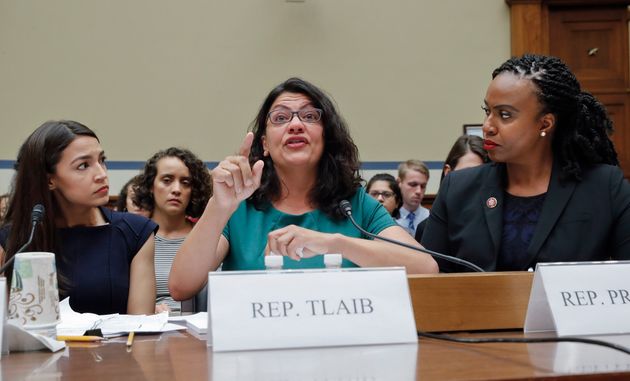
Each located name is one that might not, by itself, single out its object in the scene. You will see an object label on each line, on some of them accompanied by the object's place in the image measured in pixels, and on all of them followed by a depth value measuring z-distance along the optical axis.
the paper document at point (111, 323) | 1.25
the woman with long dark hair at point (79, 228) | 1.91
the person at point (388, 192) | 4.09
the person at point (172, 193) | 3.11
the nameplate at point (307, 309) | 1.01
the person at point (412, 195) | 4.25
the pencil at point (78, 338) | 1.17
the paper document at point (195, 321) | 1.20
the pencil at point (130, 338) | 1.12
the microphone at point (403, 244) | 1.36
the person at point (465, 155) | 3.02
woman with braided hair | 1.64
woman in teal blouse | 1.57
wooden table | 0.83
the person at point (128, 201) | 3.35
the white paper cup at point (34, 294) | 1.15
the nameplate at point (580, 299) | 1.10
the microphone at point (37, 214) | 1.40
